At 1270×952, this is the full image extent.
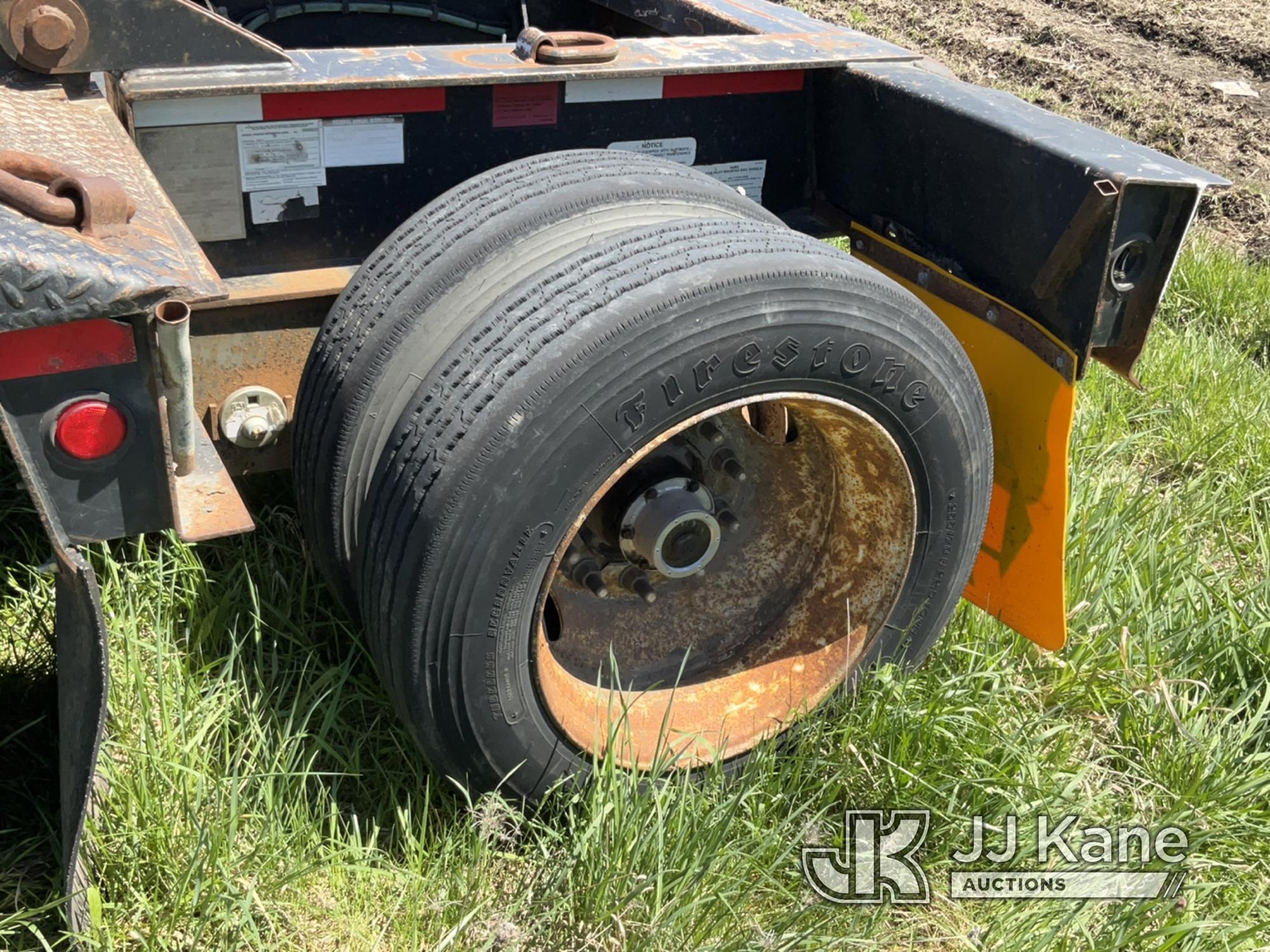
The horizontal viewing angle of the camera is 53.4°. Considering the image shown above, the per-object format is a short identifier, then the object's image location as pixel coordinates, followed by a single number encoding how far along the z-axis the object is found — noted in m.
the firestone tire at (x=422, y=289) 2.07
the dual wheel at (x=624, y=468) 1.88
